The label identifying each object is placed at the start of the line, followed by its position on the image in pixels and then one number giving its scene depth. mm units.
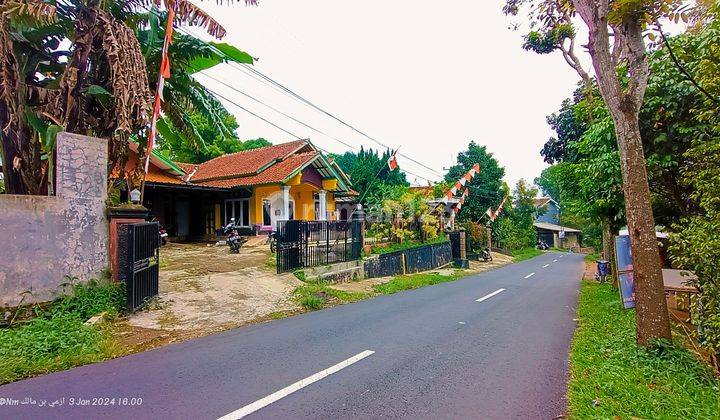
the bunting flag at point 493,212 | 30956
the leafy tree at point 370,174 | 29198
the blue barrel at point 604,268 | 16031
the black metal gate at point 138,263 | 7035
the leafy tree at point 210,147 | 31941
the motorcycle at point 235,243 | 15492
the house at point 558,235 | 56997
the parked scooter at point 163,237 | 16856
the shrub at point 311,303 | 8984
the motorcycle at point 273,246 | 14999
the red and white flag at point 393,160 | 20734
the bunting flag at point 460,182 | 23016
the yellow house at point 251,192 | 19688
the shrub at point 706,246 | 4316
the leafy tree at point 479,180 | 32500
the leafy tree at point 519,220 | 37438
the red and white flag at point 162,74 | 8125
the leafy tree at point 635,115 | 4922
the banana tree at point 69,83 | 7070
